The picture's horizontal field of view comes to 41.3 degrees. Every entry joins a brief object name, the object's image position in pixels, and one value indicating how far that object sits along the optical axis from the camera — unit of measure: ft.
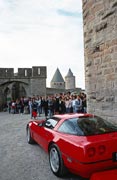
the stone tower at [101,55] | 14.86
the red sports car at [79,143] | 8.55
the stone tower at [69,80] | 164.45
